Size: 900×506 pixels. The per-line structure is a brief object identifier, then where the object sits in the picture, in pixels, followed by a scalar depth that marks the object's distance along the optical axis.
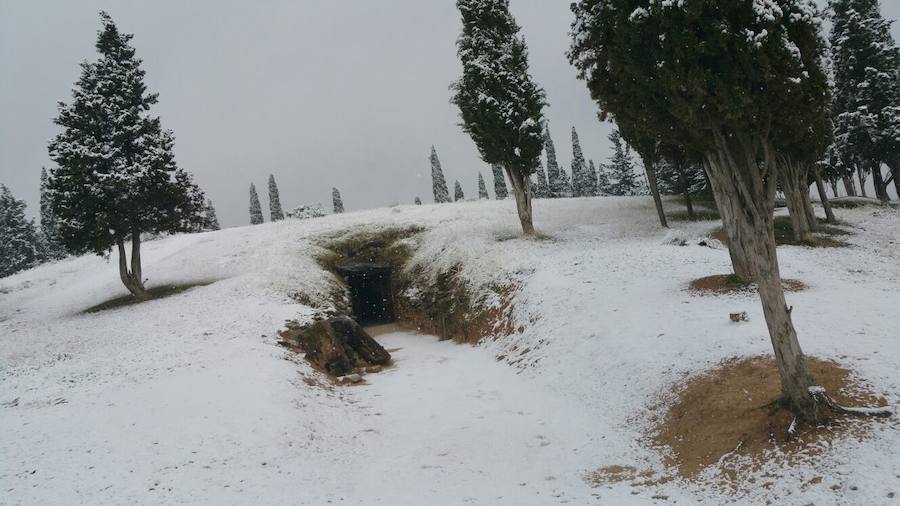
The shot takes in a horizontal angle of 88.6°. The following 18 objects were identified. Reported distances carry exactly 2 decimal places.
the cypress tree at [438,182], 80.62
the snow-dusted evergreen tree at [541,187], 77.44
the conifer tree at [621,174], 65.62
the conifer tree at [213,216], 80.53
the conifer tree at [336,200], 87.62
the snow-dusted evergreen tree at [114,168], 22.31
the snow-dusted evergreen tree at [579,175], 76.50
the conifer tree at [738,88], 7.81
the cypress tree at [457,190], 99.55
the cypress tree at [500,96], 26.66
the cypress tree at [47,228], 56.75
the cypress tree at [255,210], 86.91
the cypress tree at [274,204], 82.38
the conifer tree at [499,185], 70.50
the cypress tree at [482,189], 102.04
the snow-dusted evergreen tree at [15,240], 55.81
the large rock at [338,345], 16.19
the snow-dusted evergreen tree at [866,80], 33.31
